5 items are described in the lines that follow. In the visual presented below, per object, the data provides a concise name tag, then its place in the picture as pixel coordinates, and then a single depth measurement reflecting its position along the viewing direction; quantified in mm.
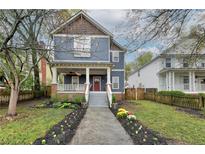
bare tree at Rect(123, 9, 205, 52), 2391
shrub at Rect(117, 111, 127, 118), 3551
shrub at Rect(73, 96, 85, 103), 5750
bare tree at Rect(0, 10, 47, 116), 3632
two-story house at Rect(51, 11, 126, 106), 4673
